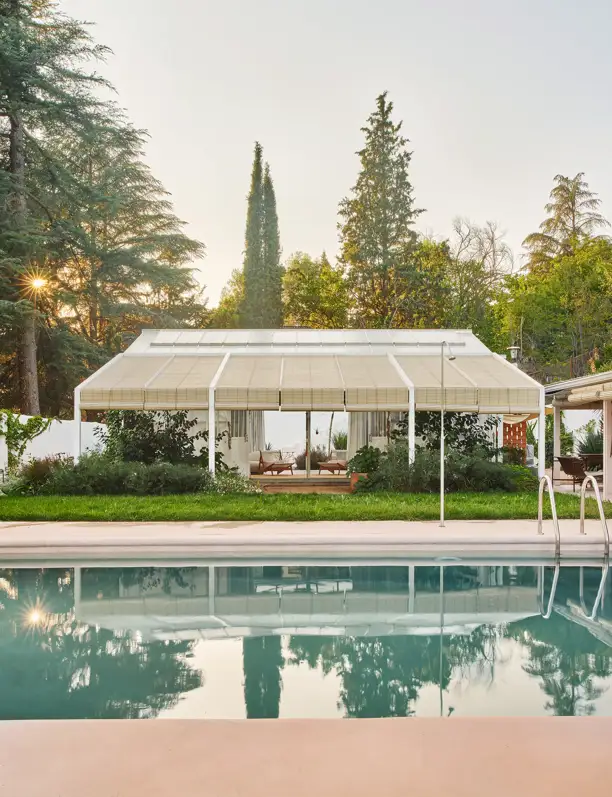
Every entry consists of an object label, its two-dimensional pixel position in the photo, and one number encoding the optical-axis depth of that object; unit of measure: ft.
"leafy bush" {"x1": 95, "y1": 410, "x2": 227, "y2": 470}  53.88
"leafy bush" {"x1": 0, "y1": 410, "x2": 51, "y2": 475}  49.34
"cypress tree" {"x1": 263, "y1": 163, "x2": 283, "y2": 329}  126.93
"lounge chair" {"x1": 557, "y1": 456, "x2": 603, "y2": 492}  49.67
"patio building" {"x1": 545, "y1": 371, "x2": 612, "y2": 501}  45.96
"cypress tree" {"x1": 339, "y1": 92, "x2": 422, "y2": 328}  118.73
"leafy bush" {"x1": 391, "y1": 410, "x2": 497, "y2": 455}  55.98
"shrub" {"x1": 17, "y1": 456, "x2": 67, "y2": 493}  48.78
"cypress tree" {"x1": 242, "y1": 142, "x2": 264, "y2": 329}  126.82
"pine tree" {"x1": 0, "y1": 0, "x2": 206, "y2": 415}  77.66
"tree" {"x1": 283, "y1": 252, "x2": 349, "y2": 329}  123.95
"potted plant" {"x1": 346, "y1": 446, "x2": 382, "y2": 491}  52.65
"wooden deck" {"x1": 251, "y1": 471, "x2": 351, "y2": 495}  56.08
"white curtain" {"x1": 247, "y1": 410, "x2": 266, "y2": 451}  66.69
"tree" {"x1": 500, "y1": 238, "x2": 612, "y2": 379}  112.47
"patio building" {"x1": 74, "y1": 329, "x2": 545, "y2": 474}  49.83
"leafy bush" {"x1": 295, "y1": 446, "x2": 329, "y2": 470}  71.67
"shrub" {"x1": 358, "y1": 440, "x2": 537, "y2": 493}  47.73
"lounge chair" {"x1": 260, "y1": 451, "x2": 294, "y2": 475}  62.08
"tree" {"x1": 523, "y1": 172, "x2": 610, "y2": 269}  139.54
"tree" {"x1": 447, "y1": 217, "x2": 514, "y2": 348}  107.55
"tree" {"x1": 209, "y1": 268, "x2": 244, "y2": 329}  129.75
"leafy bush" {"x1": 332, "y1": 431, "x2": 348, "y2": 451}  74.28
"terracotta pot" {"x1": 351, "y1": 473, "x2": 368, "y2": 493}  51.66
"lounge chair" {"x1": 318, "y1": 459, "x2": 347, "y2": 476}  61.98
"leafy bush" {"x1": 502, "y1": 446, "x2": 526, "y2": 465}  60.63
